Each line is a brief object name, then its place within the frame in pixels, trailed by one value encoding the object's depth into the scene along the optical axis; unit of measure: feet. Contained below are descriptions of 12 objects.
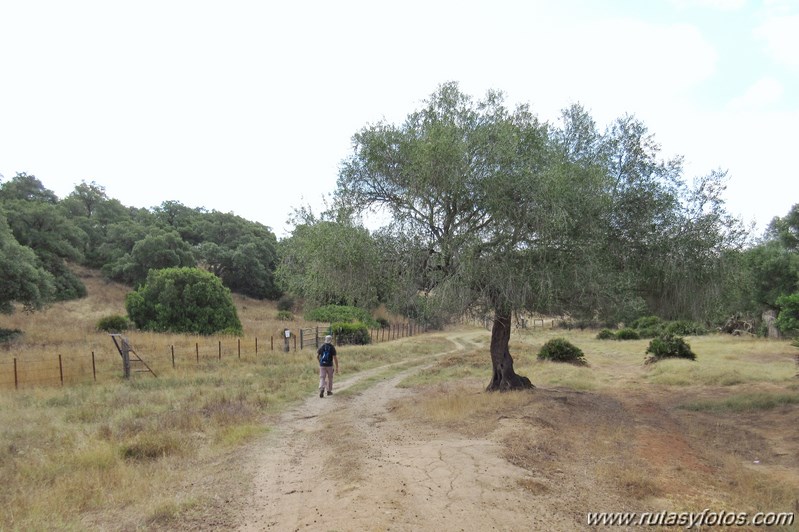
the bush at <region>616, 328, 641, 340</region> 147.74
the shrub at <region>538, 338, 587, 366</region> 86.89
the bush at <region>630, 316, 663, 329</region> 162.08
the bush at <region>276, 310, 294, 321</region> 193.61
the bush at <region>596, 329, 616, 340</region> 152.76
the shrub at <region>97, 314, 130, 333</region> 119.14
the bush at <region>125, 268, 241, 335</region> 125.39
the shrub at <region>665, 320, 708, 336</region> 139.28
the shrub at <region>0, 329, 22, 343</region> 95.39
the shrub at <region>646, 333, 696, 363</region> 84.33
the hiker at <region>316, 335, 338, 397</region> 54.03
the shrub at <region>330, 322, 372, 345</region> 130.62
